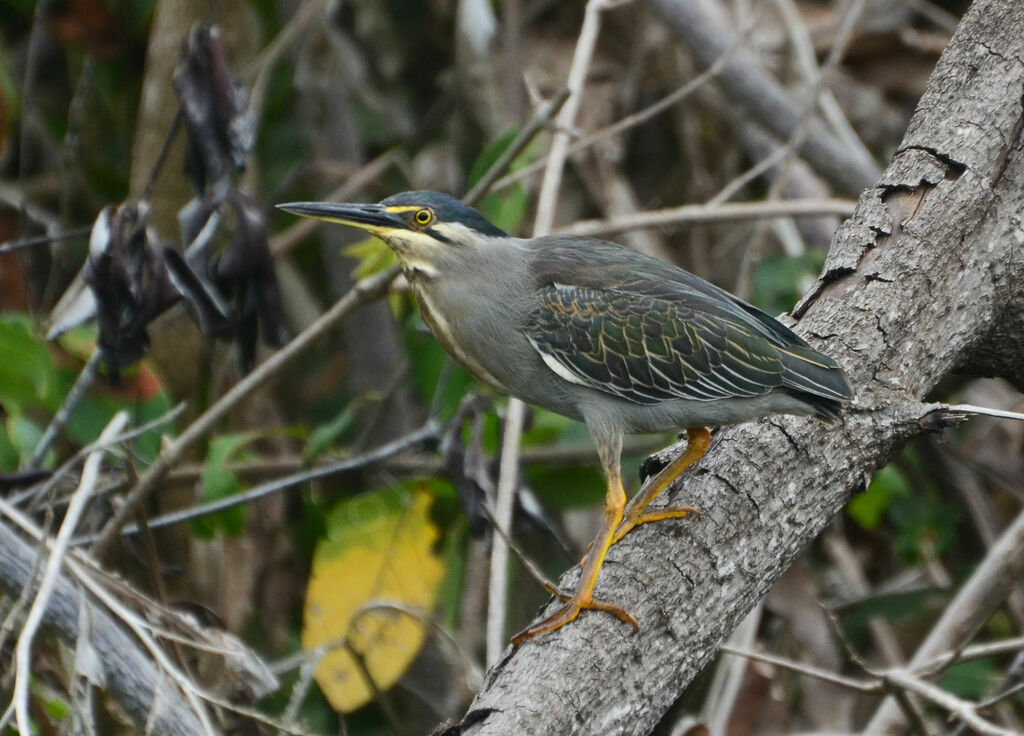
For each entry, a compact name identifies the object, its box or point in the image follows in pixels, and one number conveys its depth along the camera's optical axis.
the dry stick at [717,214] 8.30
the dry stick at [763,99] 10.49
